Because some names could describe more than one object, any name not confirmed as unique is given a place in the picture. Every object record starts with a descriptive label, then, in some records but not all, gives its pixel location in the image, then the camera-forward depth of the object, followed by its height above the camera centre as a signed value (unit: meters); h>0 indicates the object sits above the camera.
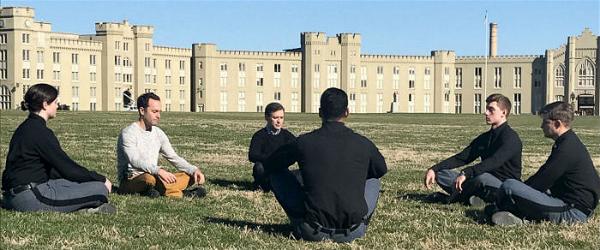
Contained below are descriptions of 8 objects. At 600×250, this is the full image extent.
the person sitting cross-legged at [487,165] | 10.16 -0.74
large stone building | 98.69 +4.69
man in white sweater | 11.17 -0.74
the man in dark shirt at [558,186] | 9.08 -0.87
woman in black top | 8.98 -0.73
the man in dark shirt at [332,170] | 7.70 -0.59
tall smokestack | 134.64 +11.09
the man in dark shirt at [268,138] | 12.38 -0.48
